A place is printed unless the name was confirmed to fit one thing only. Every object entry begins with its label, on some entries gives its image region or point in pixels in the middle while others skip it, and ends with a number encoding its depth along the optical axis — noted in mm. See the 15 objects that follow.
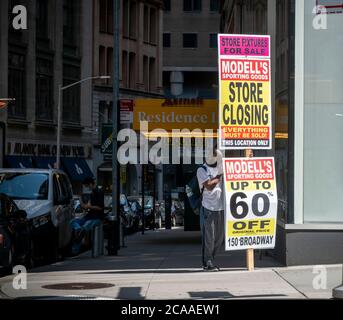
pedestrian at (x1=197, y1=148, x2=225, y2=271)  14070
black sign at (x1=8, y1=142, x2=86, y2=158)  54669
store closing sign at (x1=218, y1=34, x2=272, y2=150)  13008
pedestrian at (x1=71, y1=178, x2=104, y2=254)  20469
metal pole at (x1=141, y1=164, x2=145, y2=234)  33188
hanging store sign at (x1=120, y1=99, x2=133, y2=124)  23744
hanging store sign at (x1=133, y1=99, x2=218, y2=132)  22125
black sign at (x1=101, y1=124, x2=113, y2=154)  23094
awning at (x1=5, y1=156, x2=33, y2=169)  52762
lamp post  54000
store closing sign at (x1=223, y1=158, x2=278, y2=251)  12945
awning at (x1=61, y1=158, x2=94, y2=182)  60188
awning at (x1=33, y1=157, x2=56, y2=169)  56562
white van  17797
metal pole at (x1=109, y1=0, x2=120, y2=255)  20531
